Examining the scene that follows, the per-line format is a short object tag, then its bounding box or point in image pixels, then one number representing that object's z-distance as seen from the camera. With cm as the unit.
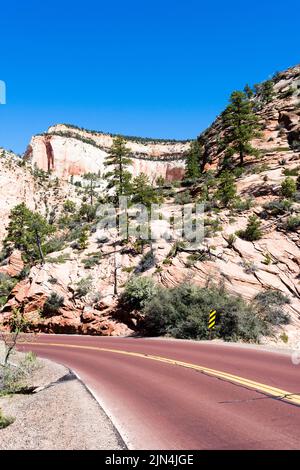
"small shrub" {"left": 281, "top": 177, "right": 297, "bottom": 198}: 3291
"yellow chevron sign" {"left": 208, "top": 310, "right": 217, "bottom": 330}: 1900
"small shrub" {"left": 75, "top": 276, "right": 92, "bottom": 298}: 3075
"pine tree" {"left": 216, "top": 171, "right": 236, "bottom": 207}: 3538
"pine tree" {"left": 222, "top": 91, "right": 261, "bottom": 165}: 4619
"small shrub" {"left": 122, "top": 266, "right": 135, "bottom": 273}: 3165
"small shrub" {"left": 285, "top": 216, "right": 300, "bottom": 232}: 2895
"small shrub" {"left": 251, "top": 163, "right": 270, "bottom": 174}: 4188
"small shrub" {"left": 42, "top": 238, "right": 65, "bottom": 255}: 4391
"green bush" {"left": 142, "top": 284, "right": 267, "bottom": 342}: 1858
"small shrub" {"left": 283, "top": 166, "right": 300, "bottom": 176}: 3716
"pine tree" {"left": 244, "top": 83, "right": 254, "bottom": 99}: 7519
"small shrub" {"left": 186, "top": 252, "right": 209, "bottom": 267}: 2641
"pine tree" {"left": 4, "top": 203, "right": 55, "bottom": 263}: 4144
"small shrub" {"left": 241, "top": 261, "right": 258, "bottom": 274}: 2484
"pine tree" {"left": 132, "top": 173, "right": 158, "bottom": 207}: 3972
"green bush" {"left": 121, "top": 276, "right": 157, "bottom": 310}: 2528
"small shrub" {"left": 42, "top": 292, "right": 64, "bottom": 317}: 3050
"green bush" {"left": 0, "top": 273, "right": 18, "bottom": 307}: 3734
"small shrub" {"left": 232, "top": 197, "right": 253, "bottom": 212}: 3406
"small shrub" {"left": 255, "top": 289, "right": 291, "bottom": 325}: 2006
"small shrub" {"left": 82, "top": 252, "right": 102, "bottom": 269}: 3416
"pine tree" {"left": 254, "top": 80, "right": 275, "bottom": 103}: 6438
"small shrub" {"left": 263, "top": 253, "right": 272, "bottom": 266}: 2566
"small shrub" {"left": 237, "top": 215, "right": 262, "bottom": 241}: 2852
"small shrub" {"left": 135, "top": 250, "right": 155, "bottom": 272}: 3022
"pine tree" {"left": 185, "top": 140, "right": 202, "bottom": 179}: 5531
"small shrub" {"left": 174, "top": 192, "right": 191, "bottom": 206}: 4364
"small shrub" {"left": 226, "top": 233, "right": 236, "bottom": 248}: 2792
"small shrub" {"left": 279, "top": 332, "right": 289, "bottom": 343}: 1855
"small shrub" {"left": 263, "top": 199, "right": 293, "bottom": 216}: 3142
